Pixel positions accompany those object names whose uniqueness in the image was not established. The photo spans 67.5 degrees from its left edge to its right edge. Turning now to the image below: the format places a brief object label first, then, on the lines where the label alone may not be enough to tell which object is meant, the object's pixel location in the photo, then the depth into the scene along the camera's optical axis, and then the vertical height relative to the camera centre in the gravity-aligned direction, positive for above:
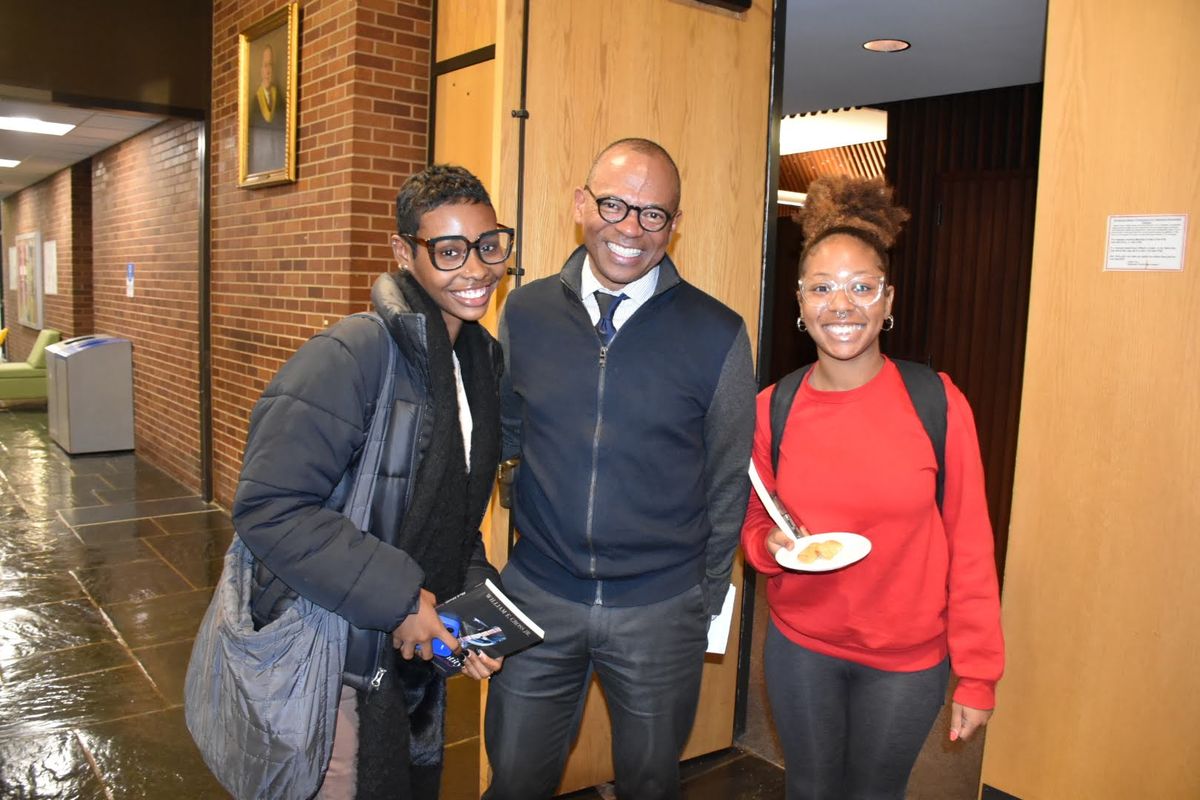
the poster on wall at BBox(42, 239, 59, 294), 11.35 +0.25
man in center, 1.87 -0.36
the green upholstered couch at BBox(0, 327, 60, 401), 10.97 -1.10
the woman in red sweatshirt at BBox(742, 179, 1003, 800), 1.78 -0.50
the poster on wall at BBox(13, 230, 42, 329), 12.45 +0.10
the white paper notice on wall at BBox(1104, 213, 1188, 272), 2.23 +0.22
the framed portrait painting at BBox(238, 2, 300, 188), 4.99 +1.14
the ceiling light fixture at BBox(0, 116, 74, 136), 8.03 +1.45
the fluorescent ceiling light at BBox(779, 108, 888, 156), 7.53 +1.69
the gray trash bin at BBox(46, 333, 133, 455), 8.07 -0.95
